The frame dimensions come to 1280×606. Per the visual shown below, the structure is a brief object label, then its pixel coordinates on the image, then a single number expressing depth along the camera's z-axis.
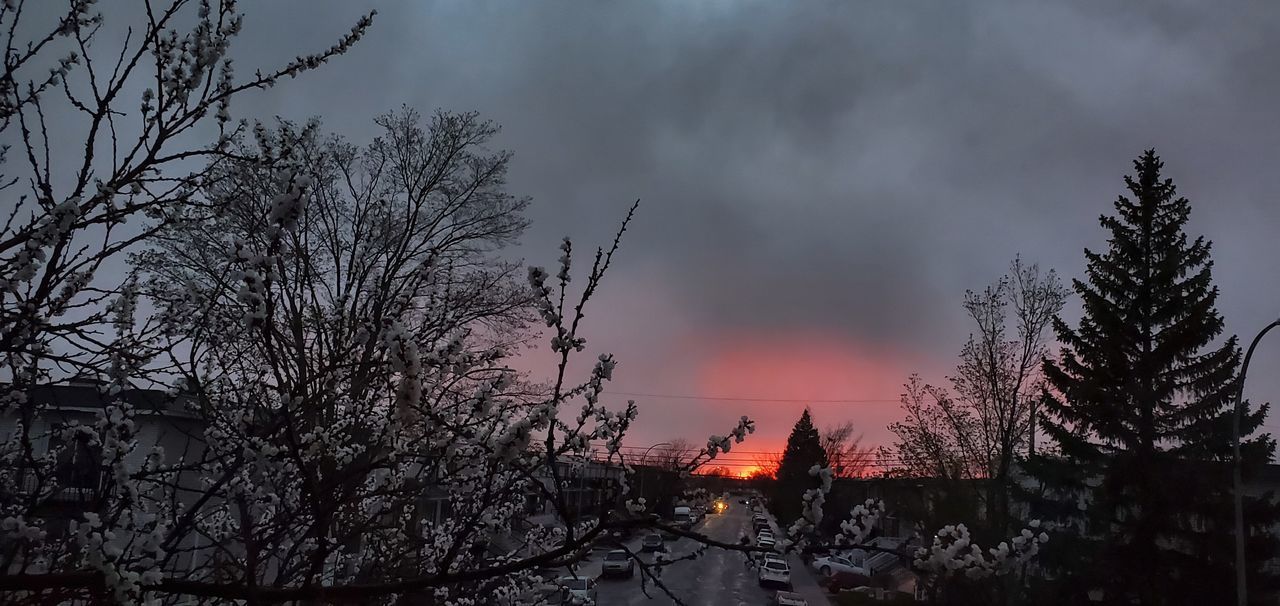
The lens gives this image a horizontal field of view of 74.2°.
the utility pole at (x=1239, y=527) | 13.45
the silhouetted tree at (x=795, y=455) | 52.33
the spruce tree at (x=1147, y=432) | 19.77
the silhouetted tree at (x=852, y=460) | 48.88
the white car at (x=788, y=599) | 26.26
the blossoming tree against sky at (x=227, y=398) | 2.99
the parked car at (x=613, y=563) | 29.19
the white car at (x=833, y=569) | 37.89
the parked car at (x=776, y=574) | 30.97
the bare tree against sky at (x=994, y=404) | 21.56
